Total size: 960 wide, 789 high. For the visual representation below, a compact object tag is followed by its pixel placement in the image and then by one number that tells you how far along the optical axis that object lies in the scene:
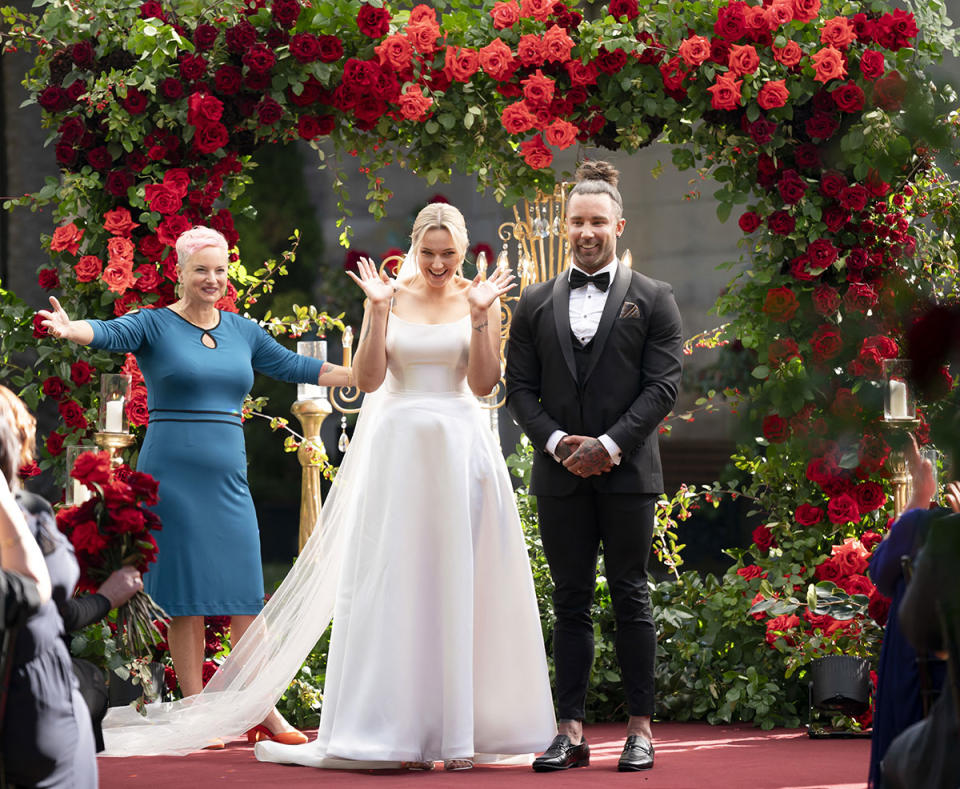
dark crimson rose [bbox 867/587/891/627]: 7.78
